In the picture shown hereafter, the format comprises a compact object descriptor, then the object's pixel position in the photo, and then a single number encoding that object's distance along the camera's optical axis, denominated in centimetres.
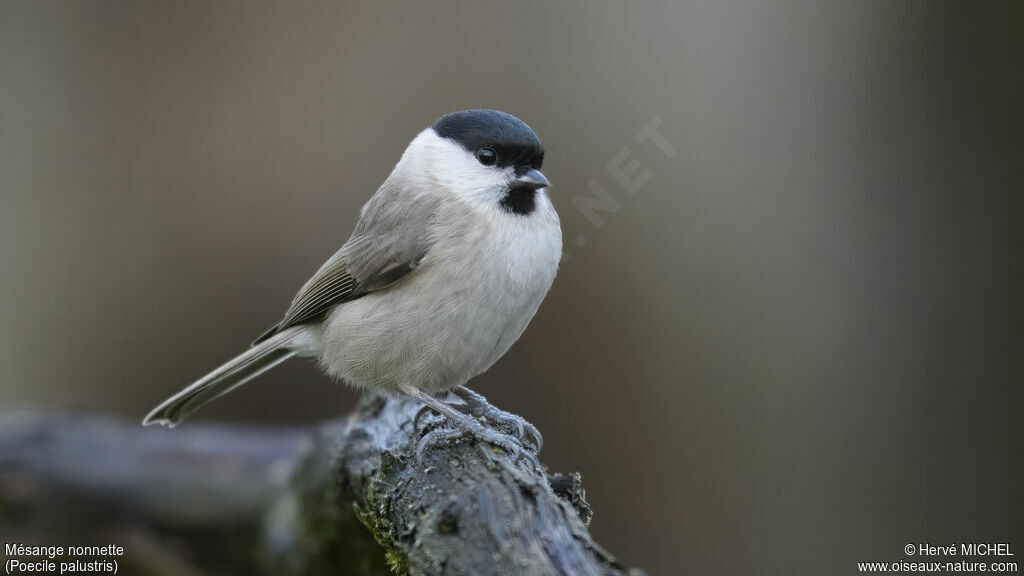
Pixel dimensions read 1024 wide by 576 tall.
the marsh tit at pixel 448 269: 496
